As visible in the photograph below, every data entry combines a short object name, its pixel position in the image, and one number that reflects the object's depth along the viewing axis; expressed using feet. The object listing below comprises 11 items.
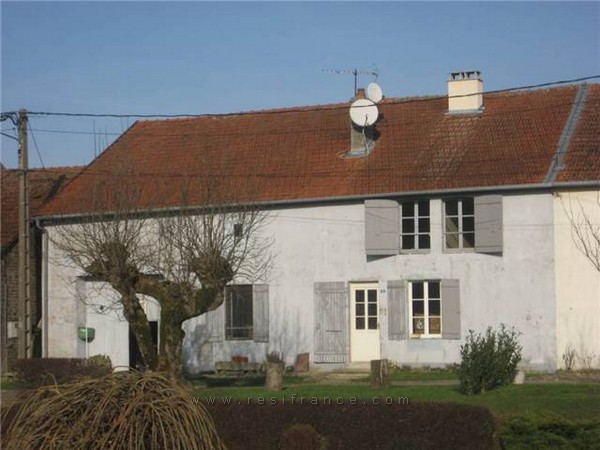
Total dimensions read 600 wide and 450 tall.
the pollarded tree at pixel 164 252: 67.26
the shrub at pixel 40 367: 77.97
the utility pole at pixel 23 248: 92.22
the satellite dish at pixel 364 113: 94.07
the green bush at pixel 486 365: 62.13
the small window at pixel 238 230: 73.80
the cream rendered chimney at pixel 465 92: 95.40
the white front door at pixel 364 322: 89.25
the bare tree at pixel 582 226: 80.33
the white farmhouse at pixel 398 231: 82.02
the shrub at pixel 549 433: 42.11
